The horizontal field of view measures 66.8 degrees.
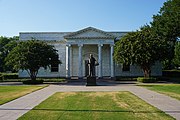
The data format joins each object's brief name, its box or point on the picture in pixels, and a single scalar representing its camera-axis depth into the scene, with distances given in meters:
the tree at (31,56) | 16.88
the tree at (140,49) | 17.95
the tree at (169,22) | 23.19
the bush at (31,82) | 16.95
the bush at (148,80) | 18.03
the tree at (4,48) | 35.75
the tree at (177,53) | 21.08
